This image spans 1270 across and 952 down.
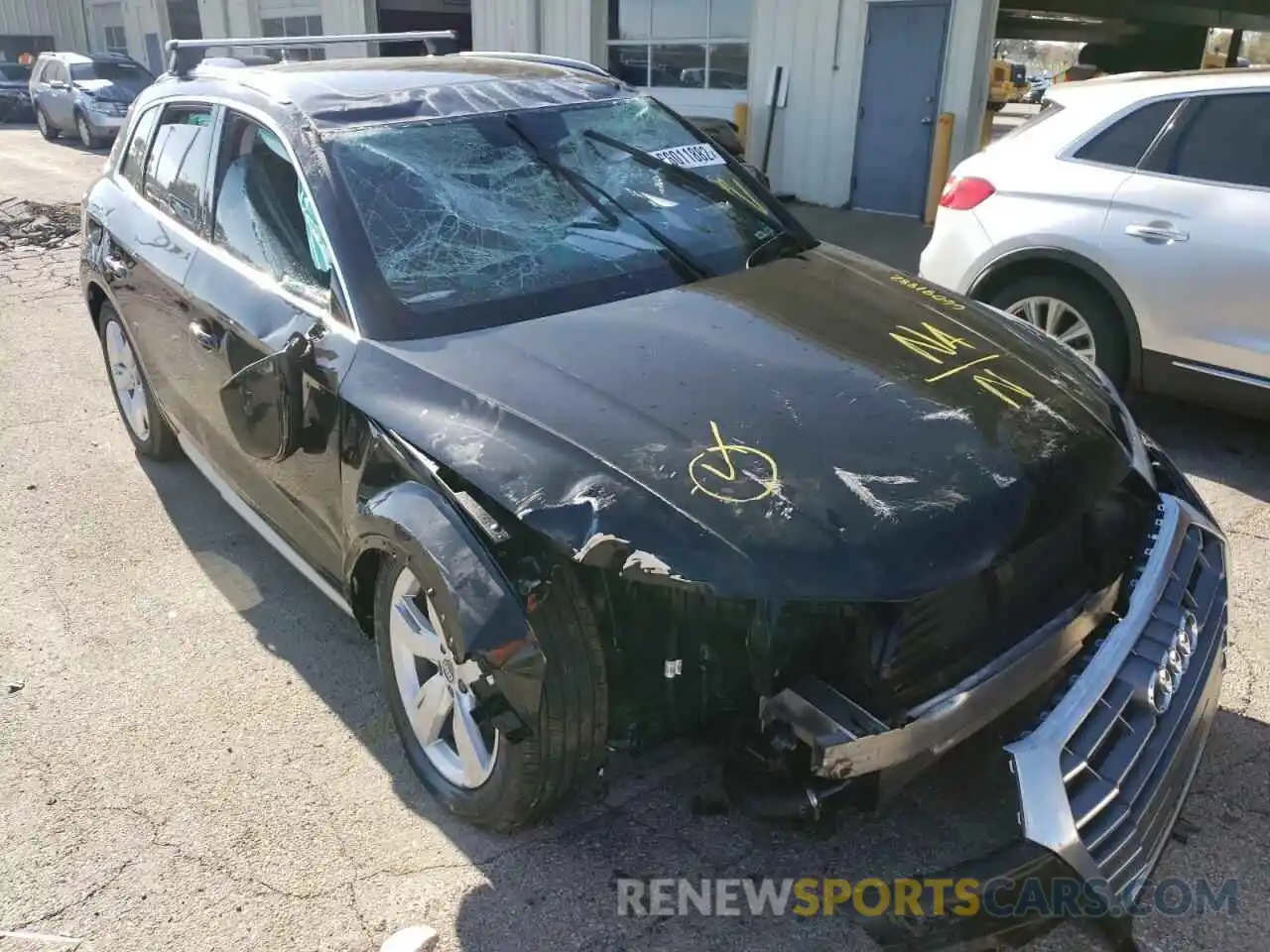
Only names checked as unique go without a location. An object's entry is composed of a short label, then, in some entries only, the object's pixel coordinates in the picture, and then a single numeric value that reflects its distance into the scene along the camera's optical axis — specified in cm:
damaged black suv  206
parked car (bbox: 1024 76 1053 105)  3175
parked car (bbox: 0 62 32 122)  2258
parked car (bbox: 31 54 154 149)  1759
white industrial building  999
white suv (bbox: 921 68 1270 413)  433
